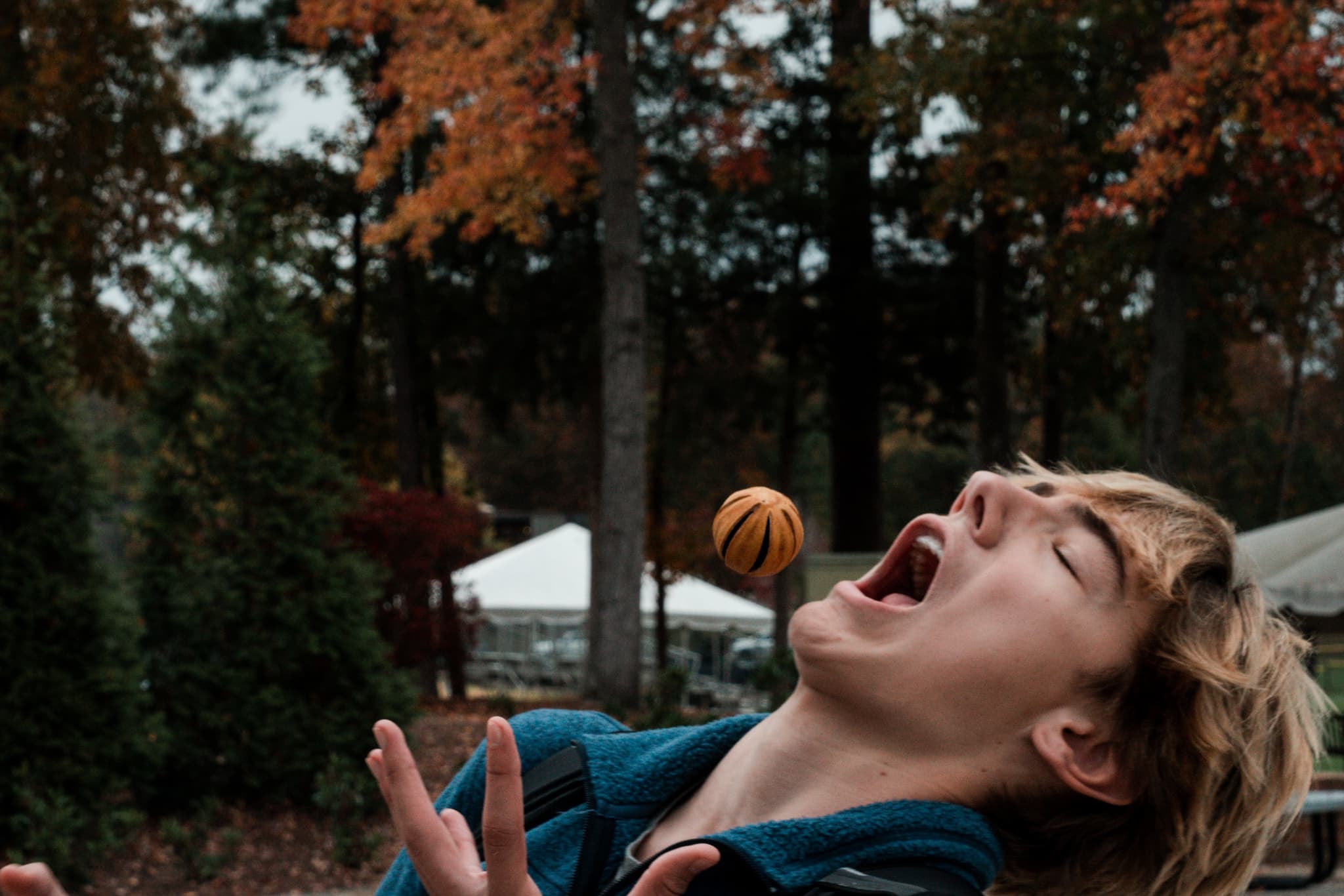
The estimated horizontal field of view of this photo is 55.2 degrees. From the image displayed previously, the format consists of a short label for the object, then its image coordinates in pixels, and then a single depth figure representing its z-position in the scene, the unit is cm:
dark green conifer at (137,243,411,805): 910
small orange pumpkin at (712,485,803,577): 258
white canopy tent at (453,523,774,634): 2428
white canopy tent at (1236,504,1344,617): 1479
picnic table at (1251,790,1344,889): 880
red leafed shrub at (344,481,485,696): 1499
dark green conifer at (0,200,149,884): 776
